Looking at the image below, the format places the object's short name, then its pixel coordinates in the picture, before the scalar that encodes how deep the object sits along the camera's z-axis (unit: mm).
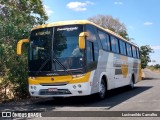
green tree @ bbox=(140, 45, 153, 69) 46628
